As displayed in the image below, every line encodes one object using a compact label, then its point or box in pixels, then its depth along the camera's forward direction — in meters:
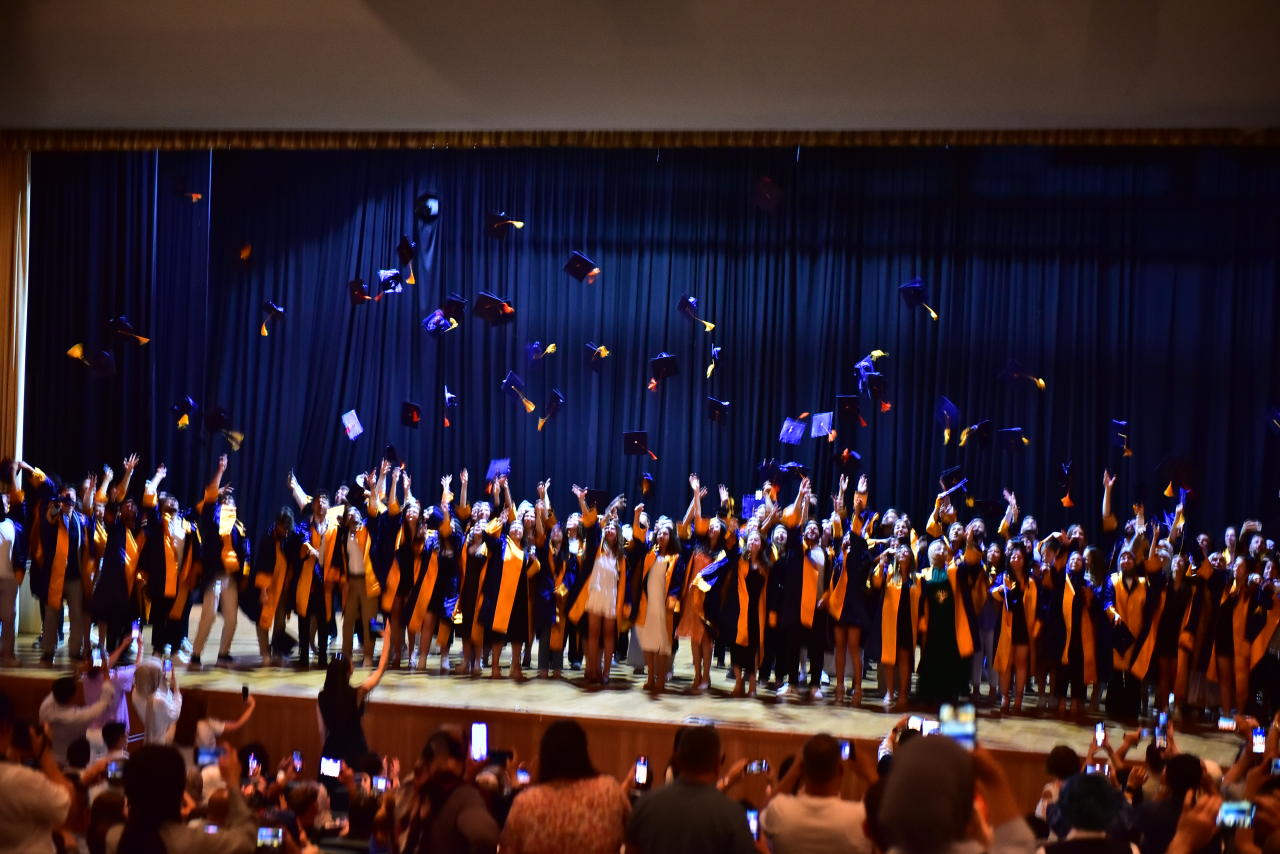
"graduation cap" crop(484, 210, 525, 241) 13.01
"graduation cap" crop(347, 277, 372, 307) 13.45
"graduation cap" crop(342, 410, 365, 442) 12.80
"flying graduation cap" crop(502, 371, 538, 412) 13.19
